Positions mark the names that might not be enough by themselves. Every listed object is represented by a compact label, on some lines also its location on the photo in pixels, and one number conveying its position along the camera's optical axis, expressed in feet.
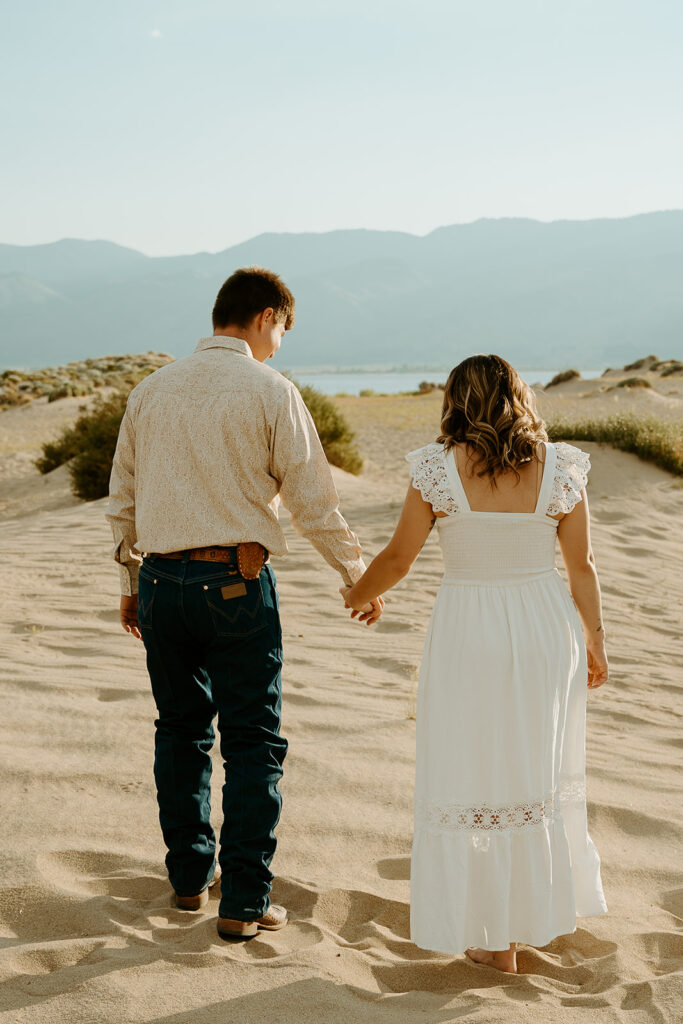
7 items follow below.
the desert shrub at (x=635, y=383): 114.42
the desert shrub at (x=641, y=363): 184.14
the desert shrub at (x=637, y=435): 43.73
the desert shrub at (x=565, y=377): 145.94
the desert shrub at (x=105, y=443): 43.73
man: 9.62
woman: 9.12
